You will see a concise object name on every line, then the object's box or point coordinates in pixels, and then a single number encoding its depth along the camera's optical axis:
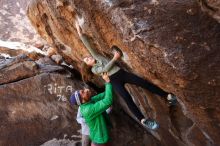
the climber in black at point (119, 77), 3.02
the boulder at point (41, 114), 4.16
